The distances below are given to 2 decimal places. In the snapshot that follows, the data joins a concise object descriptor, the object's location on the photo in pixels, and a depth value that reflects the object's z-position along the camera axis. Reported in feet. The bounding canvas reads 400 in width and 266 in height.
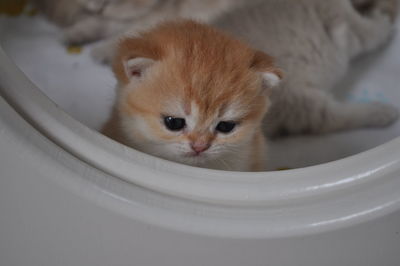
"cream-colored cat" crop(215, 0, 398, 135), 1.40
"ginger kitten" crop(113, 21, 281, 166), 1.09
